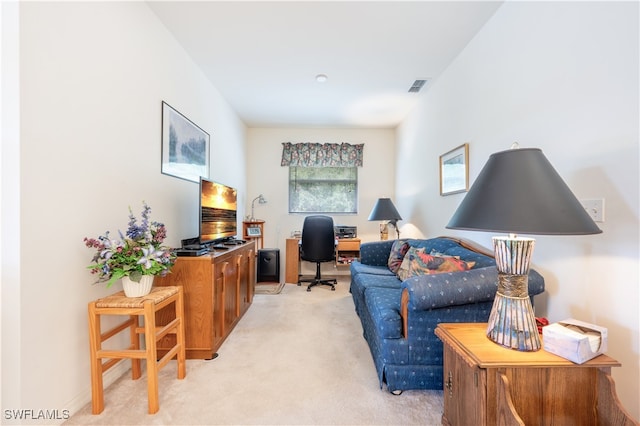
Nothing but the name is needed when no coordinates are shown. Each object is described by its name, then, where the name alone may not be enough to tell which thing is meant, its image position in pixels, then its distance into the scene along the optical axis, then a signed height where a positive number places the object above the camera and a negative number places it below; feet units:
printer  14.42 -0.89
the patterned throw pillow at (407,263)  7.96 -1.45
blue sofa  4.82 -1.93
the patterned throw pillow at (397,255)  9.30 -1.42
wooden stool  4.70 -2.17
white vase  5.01 -1.31
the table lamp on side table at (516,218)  3.12 -0.05
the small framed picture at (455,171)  8.03 +1.34
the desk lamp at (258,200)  15.30 +0.77
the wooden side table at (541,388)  3.26 -2.10
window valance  15.34 +3.30
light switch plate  4.16 +0.08
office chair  12.42 -1.13
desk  13.56 -2.04
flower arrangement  4.67 -0.71
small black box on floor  13.65 -2.49
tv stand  6.51 -2.07
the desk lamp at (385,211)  12.72 +0.10
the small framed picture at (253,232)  13.61 -0.88
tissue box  3.25 -1.53
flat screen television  7.60 +0.07
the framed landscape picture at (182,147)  7.36 +2.01
